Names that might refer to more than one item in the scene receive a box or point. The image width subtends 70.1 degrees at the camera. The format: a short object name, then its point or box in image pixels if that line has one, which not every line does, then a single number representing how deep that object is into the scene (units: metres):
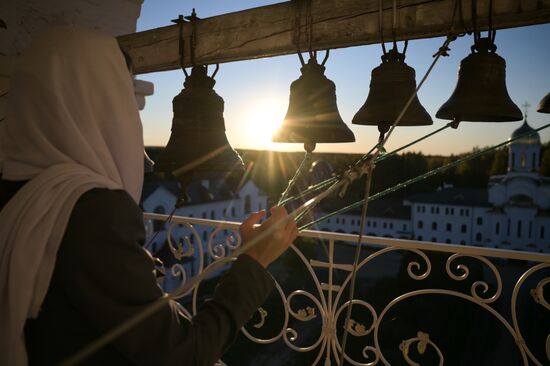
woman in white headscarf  0.82
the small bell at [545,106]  1.66
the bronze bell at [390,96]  1.73
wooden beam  1.39
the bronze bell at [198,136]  1.85
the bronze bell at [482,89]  1.59
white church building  40.47
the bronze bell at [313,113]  1.76
